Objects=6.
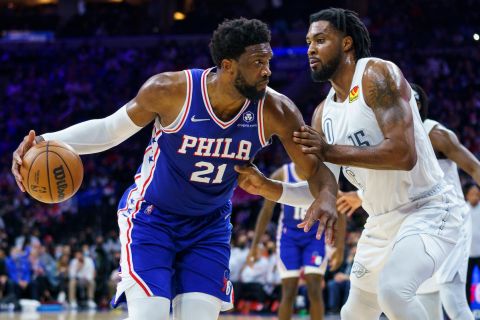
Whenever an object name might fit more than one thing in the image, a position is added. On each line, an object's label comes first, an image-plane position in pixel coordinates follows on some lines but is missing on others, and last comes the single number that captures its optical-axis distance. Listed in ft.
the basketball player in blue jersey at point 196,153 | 15.05
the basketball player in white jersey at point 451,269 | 20.48
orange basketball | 14.89
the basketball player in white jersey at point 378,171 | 15.02
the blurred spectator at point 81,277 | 53.01
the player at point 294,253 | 29.91
